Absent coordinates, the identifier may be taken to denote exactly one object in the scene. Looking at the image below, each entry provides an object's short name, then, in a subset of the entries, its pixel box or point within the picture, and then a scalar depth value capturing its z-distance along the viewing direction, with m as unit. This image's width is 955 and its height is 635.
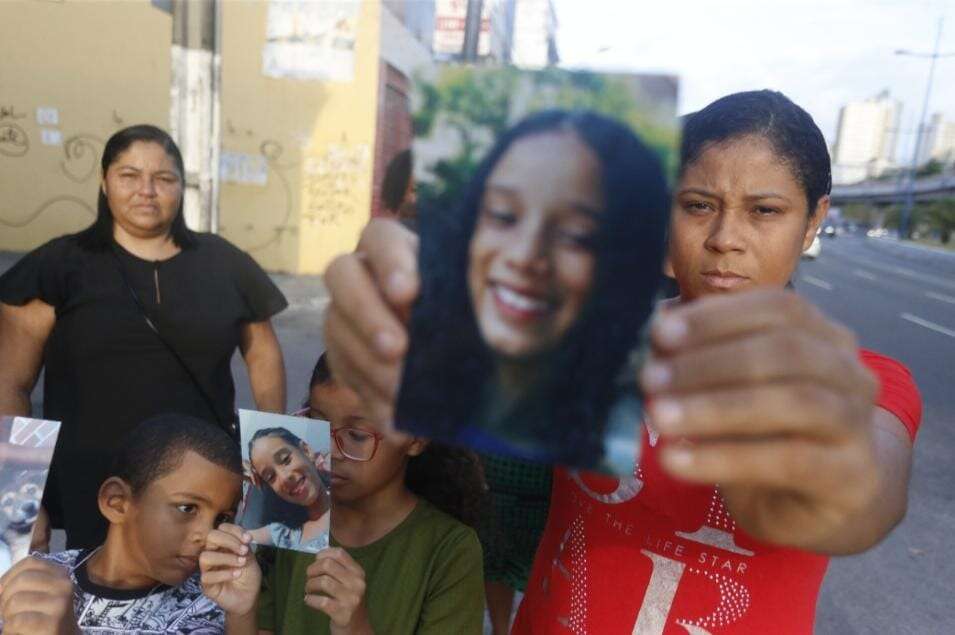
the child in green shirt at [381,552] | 1.31
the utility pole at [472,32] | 3.78
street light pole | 38.47
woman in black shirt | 1.90
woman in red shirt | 0.55
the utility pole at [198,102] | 3.82
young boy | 1.39
